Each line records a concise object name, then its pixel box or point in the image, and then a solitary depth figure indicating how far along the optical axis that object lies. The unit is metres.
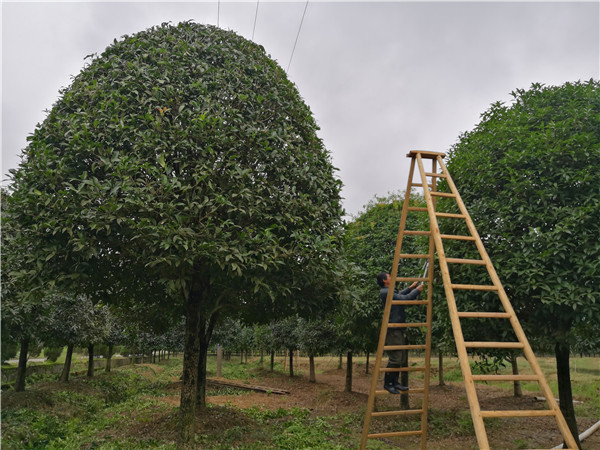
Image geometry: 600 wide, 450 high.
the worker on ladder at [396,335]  6.26
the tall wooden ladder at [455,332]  3.47
